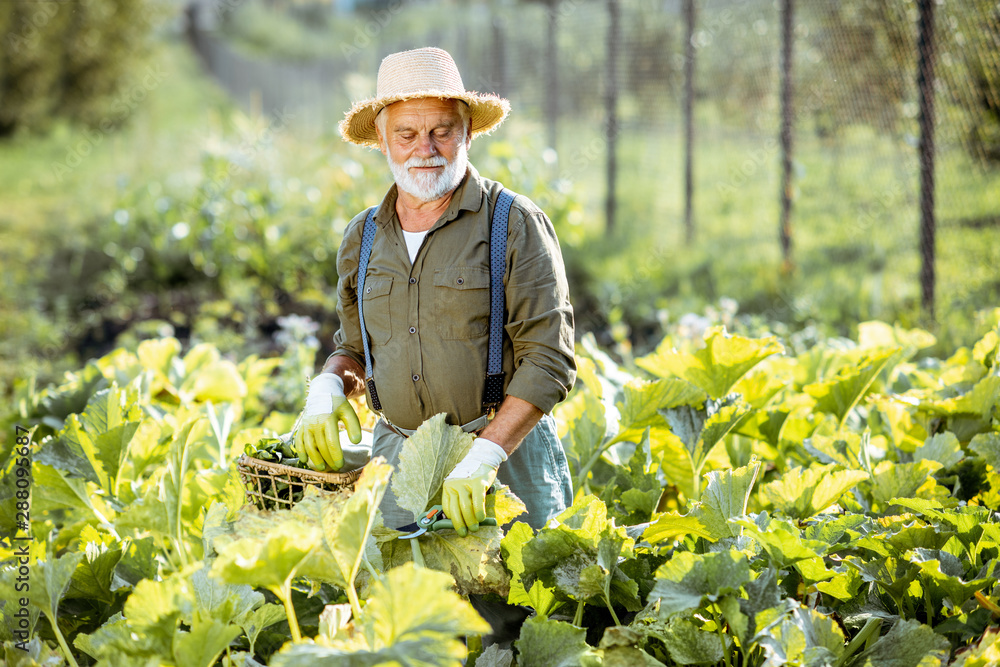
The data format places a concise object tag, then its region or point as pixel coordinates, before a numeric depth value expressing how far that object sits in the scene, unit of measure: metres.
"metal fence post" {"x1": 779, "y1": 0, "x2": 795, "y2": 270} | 5.08
